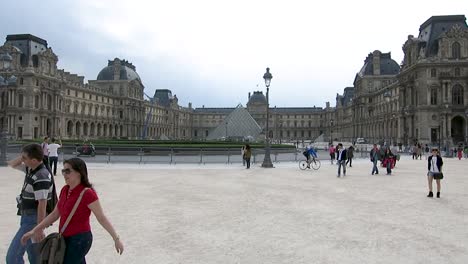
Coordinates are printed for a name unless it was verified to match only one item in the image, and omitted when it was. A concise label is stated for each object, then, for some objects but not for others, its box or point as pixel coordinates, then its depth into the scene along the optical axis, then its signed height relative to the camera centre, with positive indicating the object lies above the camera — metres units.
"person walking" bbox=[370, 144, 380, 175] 18.39 -0.68
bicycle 21.42 -1.39
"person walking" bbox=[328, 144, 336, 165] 26.77 -0.74
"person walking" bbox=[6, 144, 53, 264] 4.15 -0.64
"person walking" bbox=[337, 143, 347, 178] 17.30 -0.78
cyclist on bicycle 21.30 -0.70
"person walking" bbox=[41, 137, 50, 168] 14.94 -0.22
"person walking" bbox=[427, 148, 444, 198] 11.28 -0.76
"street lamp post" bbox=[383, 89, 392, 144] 70.44 +1.71
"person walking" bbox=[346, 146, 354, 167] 22.30 -0.66
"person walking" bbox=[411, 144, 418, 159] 32.86 -0.77
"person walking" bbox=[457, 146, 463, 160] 32.67 -0.99
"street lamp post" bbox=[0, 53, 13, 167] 21.17 -0.17
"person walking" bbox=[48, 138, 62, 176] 15.66 -0.54
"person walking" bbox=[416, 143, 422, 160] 33.07 -0.74
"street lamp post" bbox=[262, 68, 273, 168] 22.36 -0.32
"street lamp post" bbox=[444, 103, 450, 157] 51.90 +2.79
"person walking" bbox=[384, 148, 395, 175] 18.56 -0.84
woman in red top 3.46 -0.64
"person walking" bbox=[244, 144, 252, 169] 21.47 -0.73
